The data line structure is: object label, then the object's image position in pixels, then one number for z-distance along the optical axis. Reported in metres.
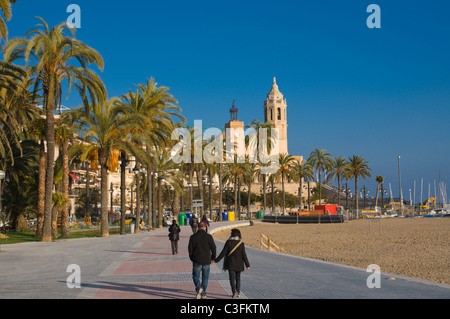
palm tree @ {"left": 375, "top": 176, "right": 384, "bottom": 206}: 113.56
